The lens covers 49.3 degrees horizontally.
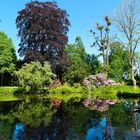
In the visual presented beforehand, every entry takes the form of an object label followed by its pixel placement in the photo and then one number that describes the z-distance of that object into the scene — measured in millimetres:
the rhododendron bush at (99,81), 20206
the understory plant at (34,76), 19367
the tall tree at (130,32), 20338
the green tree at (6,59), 23252
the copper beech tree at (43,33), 22335
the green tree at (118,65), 26933
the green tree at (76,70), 22742
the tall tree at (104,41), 24132
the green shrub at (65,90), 20062
